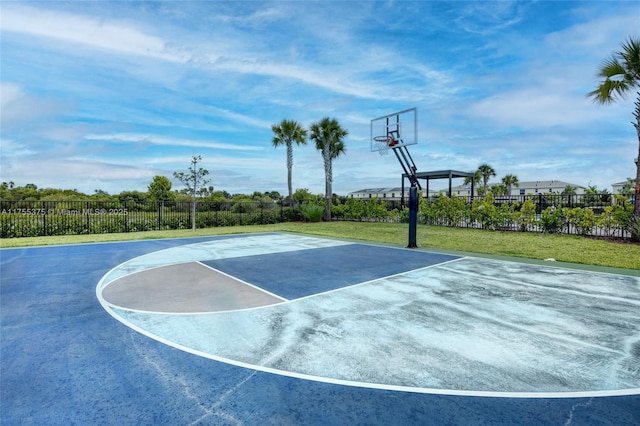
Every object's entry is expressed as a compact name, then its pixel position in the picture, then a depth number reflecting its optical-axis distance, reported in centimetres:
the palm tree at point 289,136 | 2202
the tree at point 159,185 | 3967
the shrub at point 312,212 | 2044
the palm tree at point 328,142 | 2128
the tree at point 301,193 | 3780
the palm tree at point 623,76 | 970
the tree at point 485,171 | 4842
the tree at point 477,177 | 4612
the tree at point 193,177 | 1525
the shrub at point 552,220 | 1232
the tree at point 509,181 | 4894
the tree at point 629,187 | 3847
